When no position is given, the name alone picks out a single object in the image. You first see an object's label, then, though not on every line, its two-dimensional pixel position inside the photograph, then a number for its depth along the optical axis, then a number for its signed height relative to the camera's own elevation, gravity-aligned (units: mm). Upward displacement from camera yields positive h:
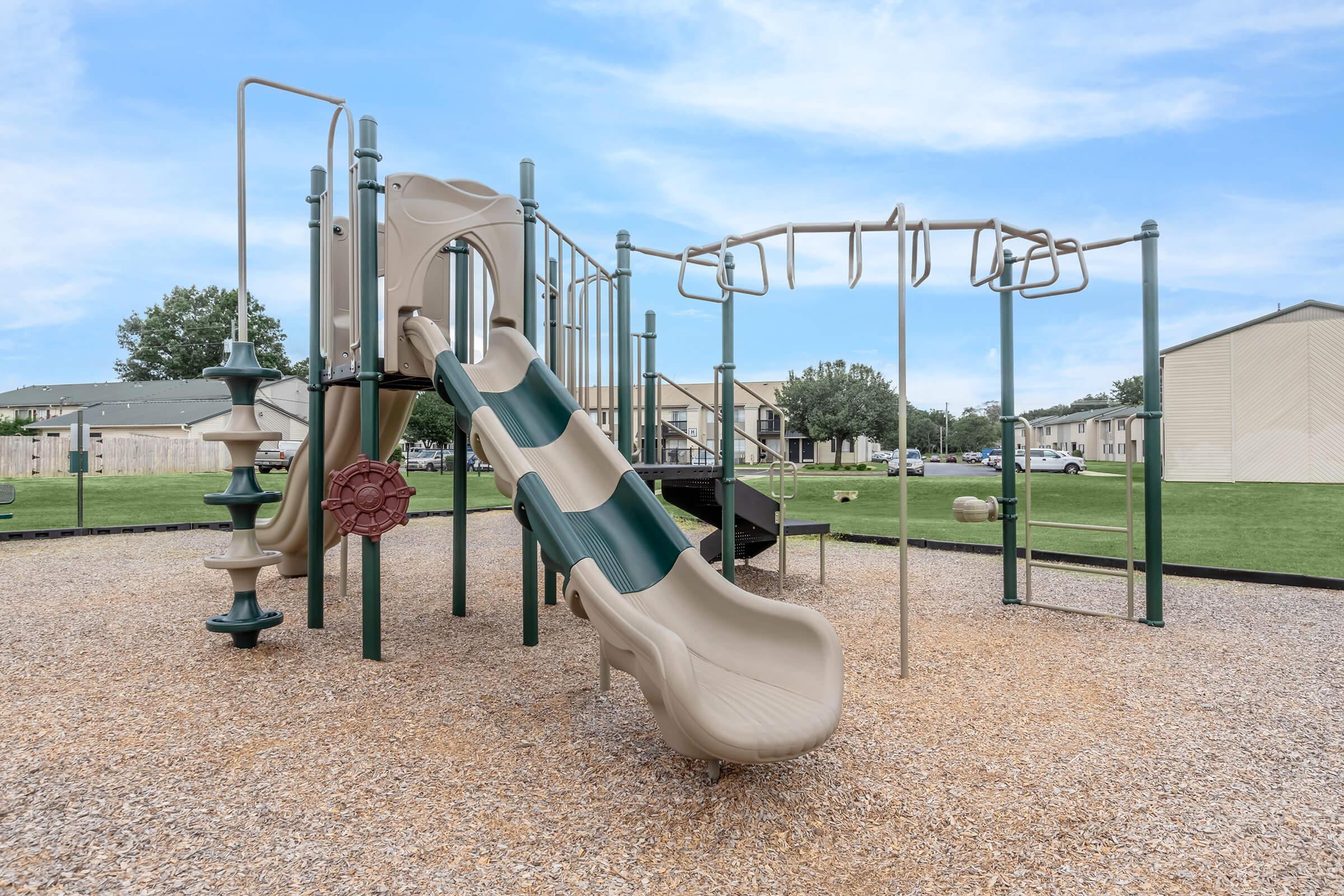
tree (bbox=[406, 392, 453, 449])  36531 +1808
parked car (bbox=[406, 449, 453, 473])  37469 -232
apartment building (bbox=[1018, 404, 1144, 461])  42125 +1230
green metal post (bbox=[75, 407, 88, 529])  12008 -51
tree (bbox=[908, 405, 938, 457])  68375 +2176
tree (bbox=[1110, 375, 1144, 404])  72125 +6169
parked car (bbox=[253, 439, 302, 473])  27422 -47
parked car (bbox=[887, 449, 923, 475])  29719 -481
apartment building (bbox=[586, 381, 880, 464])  46000 +1829
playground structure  3150 +121
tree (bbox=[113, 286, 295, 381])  48469 +7876
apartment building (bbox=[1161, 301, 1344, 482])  20656 +1487
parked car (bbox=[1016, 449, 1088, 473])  29797 -385
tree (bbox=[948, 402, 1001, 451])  78500 +2156
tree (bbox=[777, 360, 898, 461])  40469 +2908
